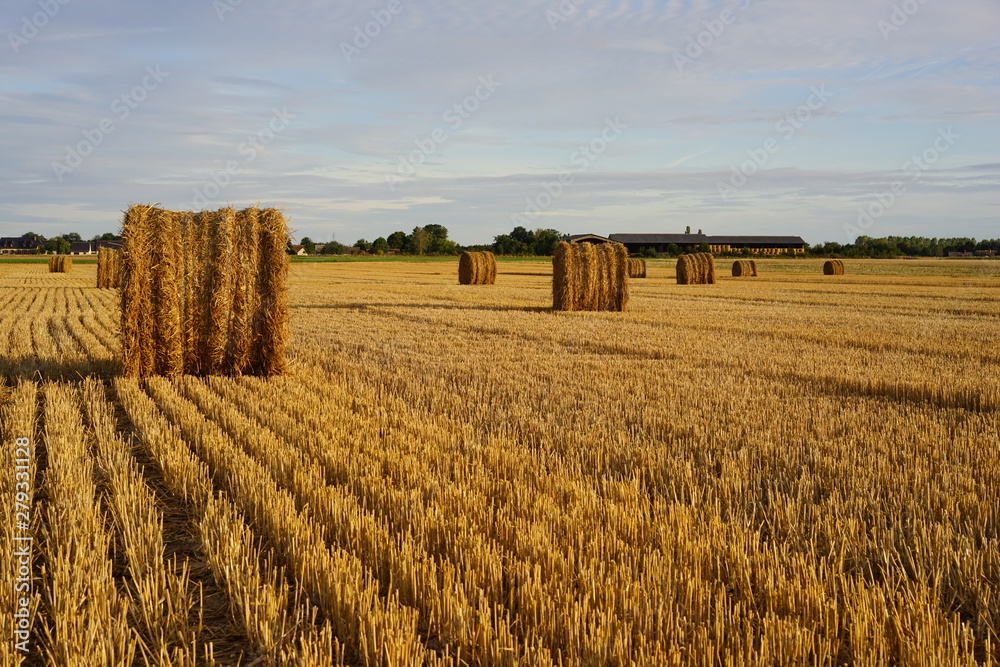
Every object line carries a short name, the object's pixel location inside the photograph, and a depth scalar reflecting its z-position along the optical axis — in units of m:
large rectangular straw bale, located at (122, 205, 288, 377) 9.62
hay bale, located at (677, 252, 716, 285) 37.91
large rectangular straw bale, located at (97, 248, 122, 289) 31.69
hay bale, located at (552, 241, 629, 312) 19.64
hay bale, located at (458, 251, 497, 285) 35.56
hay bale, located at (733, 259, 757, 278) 47.41
